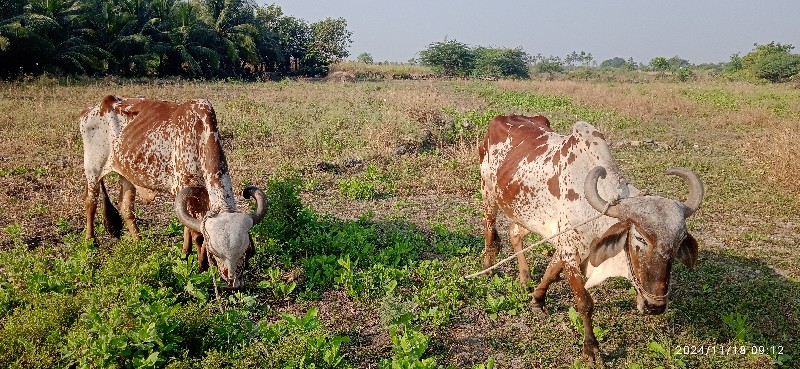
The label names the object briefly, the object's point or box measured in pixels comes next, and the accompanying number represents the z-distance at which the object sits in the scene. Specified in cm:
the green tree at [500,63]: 4938
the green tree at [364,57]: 10030
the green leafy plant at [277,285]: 541
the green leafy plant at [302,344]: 405
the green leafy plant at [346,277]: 558
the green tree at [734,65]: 5557
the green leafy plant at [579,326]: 476
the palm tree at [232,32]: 3378
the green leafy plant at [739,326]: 467
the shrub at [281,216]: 658
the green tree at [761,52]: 5012
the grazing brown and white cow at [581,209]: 383
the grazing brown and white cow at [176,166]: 487
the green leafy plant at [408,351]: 388
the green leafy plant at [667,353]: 443
